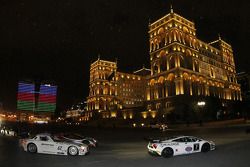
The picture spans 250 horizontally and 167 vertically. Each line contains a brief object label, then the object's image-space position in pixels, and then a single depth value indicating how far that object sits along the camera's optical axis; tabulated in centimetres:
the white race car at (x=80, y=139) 2303
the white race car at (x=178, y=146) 1661
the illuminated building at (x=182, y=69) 8604
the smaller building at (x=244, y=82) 13662
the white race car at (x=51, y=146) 1783
